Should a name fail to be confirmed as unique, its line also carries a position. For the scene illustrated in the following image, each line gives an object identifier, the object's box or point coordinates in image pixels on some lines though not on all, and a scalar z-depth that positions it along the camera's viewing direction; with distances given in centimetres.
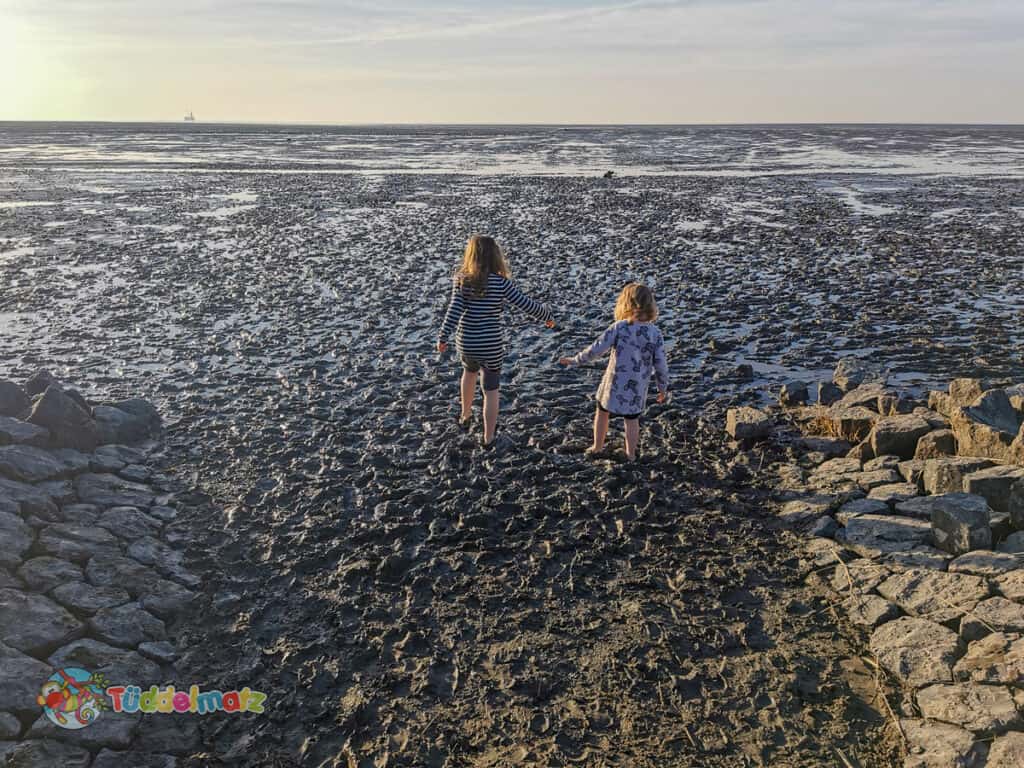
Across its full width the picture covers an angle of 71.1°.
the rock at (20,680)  511
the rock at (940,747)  464
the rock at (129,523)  752
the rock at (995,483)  718
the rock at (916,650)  552
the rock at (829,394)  1103
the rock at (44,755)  475
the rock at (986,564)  641
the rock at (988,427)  808
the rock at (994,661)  520
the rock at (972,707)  481
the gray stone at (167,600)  647
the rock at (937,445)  848
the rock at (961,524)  679
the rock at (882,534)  718
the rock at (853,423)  966
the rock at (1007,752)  445
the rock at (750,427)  981
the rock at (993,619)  575
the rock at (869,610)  627
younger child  881
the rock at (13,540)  657
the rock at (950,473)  764
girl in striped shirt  912
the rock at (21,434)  830
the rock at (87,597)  627
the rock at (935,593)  613
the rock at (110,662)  564
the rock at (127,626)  602
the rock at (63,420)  873
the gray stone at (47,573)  640
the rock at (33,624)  570
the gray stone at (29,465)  785
